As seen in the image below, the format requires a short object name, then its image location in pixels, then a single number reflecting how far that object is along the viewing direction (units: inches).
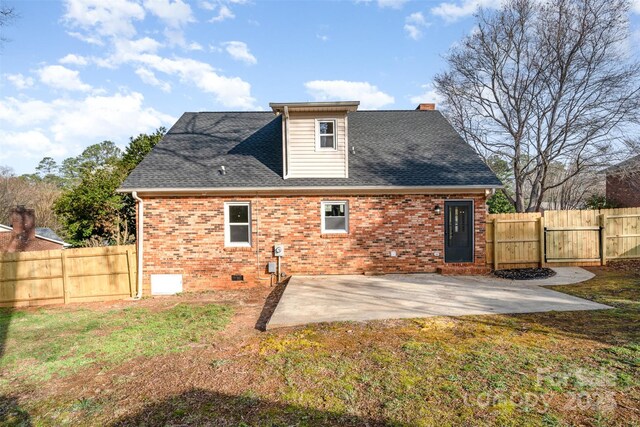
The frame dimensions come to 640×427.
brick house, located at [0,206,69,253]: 687.7
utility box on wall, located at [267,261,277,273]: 385.8
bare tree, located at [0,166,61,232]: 1268.5
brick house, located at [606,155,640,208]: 638.5
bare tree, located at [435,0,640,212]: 568.7
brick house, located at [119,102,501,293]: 386.6
